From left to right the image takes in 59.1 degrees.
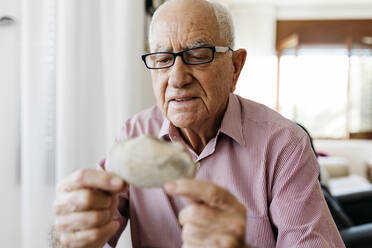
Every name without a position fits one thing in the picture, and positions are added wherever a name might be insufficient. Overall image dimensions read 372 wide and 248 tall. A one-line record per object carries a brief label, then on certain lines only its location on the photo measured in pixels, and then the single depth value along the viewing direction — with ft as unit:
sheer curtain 4.21
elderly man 3.30
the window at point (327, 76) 18.83
